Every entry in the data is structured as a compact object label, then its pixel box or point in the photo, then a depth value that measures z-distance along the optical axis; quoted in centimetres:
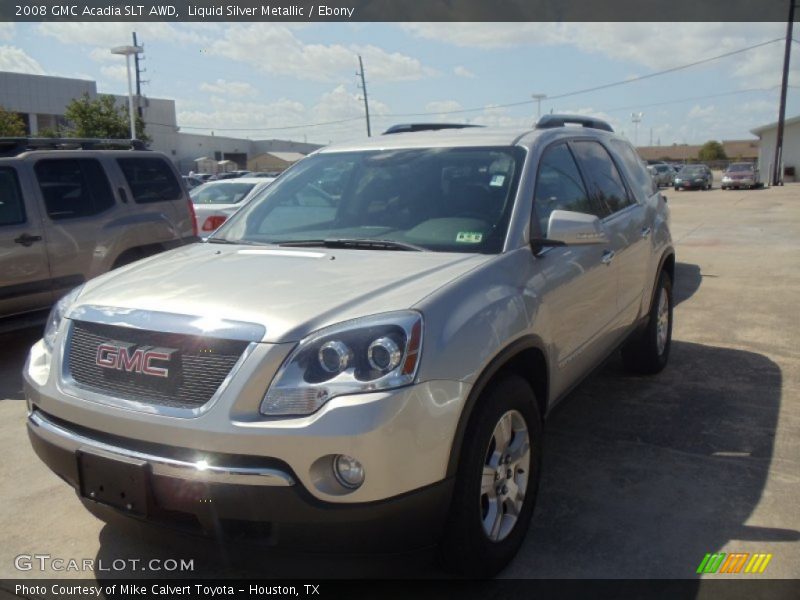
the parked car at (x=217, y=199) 1020
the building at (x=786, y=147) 4944
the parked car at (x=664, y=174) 4633
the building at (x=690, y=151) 10800
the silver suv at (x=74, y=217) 659
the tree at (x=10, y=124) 3078
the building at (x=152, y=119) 5178
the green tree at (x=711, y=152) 10006
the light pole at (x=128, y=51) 3659
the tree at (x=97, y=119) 3888
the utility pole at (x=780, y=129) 4519
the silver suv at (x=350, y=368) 238
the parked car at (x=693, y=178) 4084
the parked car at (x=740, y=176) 3972
